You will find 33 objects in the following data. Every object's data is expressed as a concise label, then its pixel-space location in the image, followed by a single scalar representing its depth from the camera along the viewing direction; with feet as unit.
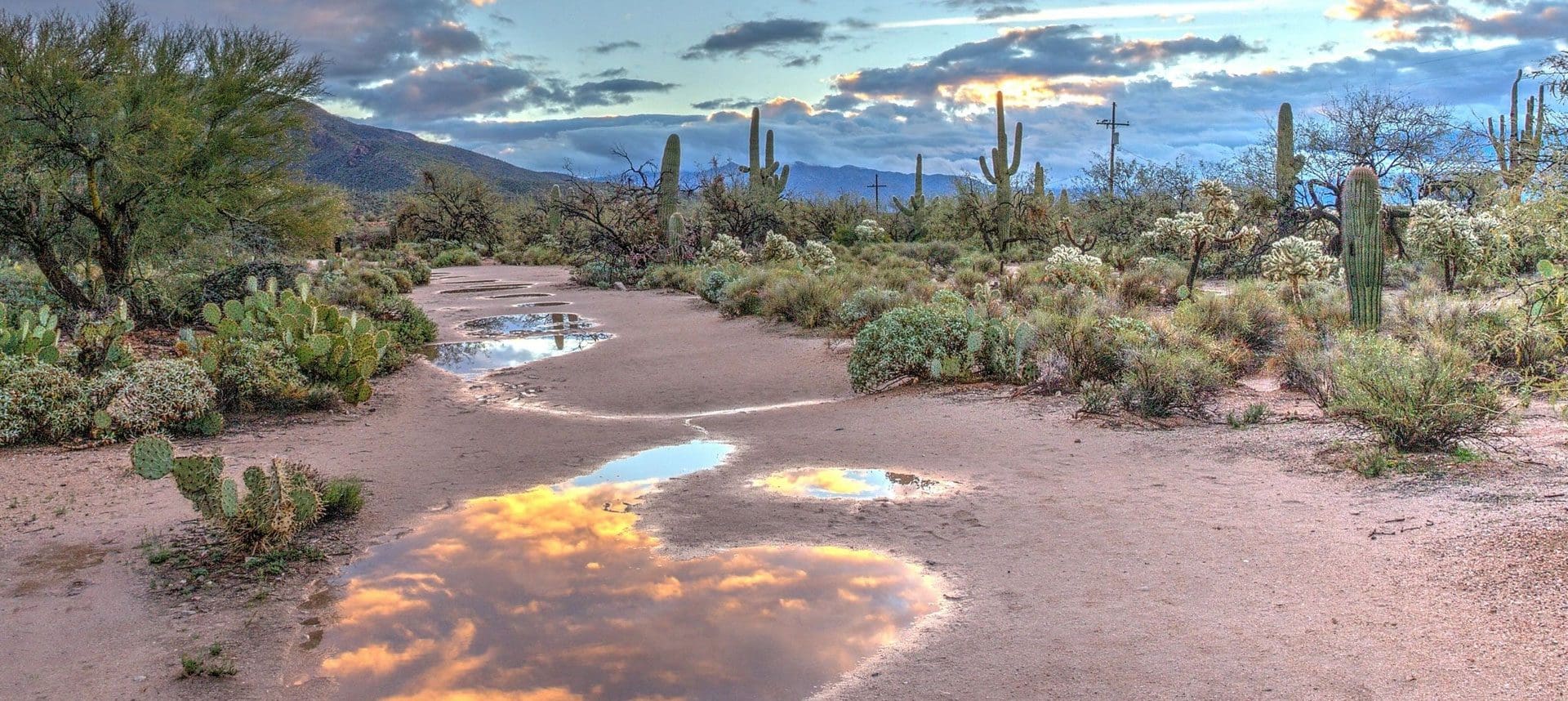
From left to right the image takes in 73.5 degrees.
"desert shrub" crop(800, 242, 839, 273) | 95.25
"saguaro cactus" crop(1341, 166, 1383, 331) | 46.96
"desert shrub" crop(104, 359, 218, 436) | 31.94
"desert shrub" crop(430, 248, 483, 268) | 143.71
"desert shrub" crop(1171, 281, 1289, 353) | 47.44
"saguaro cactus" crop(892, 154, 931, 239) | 145.28
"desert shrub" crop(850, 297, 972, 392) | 41.70
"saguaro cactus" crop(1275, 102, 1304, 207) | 87.56
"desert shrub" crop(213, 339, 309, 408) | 36.17
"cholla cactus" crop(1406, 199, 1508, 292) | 56.18
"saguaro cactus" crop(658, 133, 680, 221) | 114.62
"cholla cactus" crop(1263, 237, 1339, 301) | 57.47
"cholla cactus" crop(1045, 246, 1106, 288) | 67.56
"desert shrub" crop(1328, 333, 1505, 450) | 25.53
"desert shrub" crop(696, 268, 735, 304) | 79.30
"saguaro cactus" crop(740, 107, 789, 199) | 140.67
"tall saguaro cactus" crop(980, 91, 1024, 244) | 116.67
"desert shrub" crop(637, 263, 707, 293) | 91.81
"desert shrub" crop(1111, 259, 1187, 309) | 66.74
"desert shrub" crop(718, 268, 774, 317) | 70.23
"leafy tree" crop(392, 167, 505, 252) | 172.86
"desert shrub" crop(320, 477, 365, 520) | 23.98
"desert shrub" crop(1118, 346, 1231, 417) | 33.55
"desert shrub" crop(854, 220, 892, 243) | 131.95
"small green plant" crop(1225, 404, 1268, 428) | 31.45
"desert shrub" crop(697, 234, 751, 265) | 100.14
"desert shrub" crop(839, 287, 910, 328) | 56.49
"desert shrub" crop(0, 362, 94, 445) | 30.58
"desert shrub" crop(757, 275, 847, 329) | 62.18
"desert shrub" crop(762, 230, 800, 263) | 100.27
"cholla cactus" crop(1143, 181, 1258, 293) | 60.80
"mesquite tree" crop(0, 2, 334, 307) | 48.26
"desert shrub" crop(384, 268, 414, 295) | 94.43
